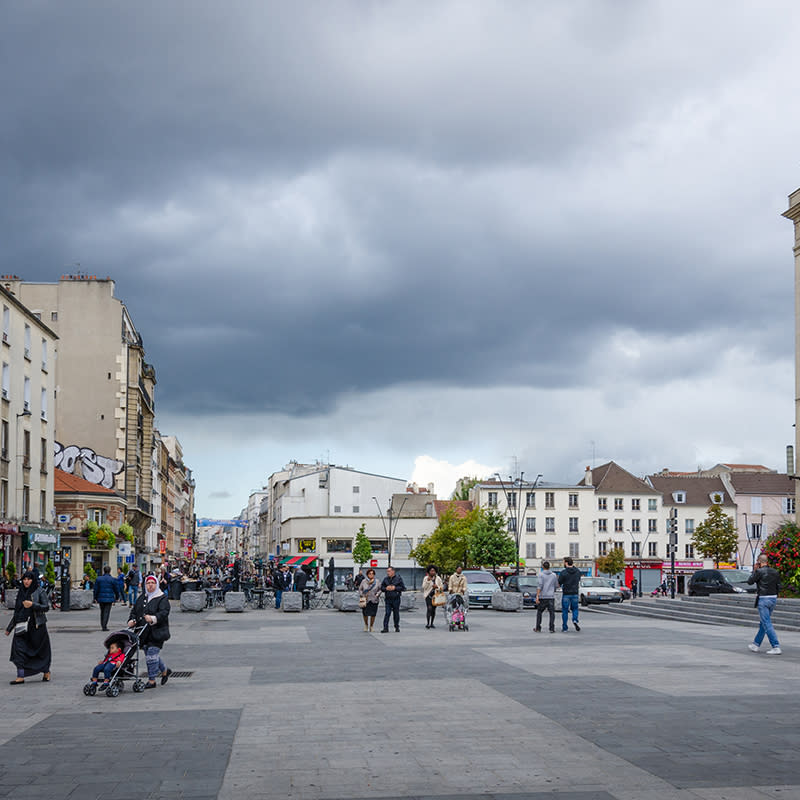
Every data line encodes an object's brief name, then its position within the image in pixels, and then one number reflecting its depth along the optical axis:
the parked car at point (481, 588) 39.59
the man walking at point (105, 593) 25.19
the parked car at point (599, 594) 42.38
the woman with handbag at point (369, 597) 24.34
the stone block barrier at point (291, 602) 36.03
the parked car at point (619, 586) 44.30
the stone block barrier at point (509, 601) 36.56
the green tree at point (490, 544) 73.88
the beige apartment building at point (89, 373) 62.88
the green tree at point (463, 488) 123.50
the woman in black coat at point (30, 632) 13.76
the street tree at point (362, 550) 92.56
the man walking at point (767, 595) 17.27
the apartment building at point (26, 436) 41.69
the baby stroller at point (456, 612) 24.62
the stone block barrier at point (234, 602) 34.62
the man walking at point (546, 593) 23.53
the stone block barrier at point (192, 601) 35.50
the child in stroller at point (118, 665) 12.52
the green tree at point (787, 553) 27.98
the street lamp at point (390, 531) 97.75
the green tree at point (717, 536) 79.12
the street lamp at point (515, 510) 85.25
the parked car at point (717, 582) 41.09
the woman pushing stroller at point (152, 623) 13.25
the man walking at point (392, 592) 24.48
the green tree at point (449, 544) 79.44
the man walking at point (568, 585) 23.50
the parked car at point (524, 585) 39.72
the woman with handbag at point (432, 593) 25.72
